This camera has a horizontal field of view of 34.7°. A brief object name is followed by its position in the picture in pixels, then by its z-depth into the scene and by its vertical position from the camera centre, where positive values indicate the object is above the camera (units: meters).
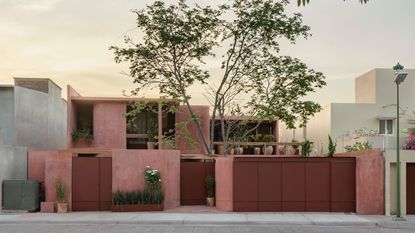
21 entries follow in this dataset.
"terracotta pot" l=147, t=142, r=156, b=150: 41.31 -0.54
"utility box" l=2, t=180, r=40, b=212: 27.94 -2.47
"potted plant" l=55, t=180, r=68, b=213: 28.14 -2.55
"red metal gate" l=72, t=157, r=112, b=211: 28.84 -2.04
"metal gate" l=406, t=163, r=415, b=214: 27.20 -2.10
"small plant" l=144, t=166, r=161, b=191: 28.47 -1.82
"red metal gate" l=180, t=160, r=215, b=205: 31.78 -2.27
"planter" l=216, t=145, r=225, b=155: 44.55 -0.85
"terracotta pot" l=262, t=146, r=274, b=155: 43.70 -0.89
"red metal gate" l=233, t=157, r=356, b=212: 27.81 -2.15
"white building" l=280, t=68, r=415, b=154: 46.69 +1.94
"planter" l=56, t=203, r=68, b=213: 28.11 -3.03
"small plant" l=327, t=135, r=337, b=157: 28.64 -0.54
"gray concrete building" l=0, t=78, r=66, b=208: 29.79 +0.77
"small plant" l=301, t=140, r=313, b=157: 33.30 -0.58
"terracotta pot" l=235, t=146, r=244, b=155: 43.66 -0.89
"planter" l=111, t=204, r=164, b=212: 28.03 -3.02
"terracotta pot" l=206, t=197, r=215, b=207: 30.80 -2.99
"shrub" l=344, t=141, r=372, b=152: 33.88 -0.51
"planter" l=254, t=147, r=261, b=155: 44.24 -0.94
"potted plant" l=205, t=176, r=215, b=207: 30.81 -2.51
